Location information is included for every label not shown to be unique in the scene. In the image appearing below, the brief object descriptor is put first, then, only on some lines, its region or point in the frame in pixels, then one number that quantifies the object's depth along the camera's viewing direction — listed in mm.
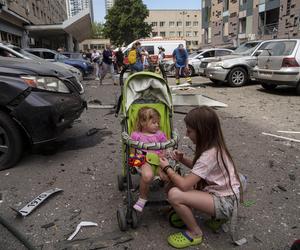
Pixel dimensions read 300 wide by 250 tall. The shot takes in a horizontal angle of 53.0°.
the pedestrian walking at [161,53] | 20156
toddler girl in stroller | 2682
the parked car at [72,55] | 20091
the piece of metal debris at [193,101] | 8328
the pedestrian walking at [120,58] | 18109
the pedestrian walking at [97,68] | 17806
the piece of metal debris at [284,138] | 5168
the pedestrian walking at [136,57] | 13180
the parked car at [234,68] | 11672
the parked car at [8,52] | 8781
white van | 22094
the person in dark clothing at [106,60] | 14508
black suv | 3811
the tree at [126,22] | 53312
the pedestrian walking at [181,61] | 13205
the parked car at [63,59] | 16516
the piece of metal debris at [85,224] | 2830
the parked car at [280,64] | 8984
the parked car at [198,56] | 16703
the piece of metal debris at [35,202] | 3031
